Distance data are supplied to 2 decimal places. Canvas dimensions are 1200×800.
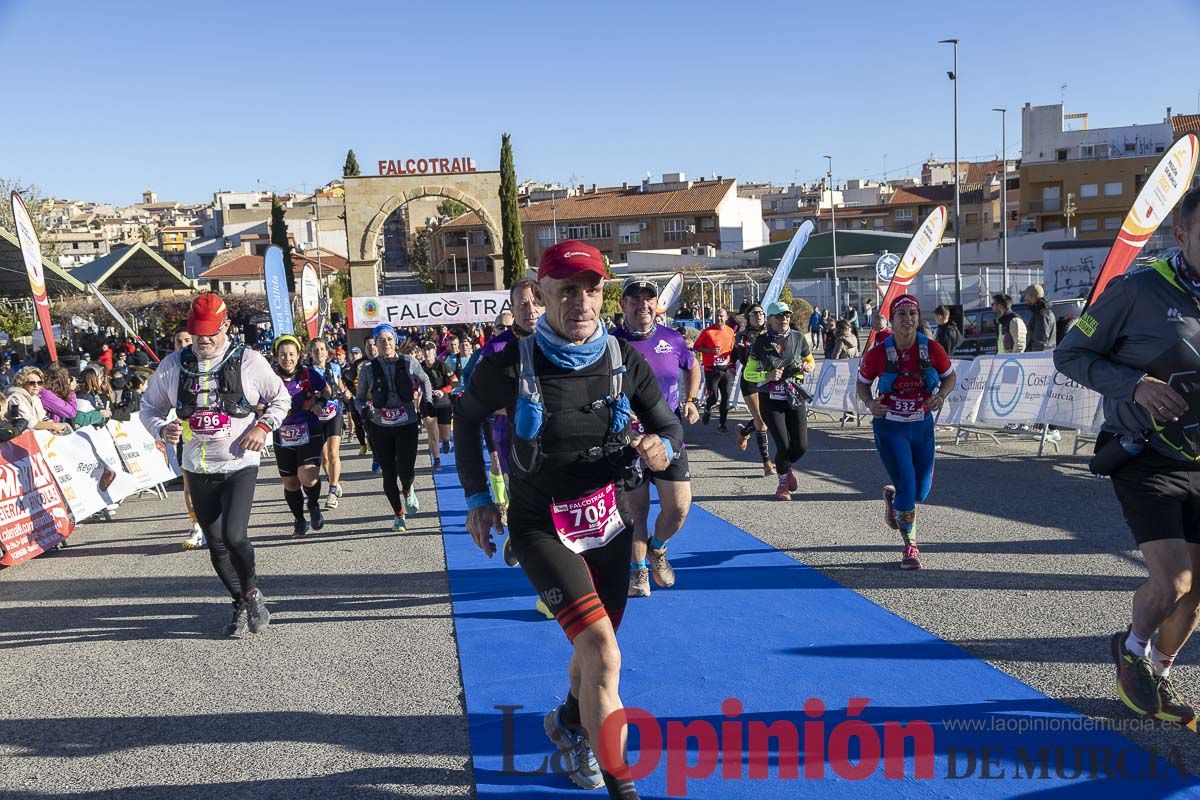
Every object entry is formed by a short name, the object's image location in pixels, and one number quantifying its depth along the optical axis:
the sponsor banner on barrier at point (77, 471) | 9.93
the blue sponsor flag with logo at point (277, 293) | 17.55
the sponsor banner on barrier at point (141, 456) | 11.99
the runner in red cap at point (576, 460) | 3.54
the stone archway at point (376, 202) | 46.16
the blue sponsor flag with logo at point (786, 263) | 17.33
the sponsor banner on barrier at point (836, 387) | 15.81
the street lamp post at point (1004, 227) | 35.21
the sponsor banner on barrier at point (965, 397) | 13.23
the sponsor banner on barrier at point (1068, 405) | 11.34
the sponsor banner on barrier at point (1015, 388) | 12.08
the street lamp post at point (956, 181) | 30.37
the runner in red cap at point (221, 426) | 6.21
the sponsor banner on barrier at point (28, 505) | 8.74
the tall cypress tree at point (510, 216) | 56.03
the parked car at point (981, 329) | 19.73
